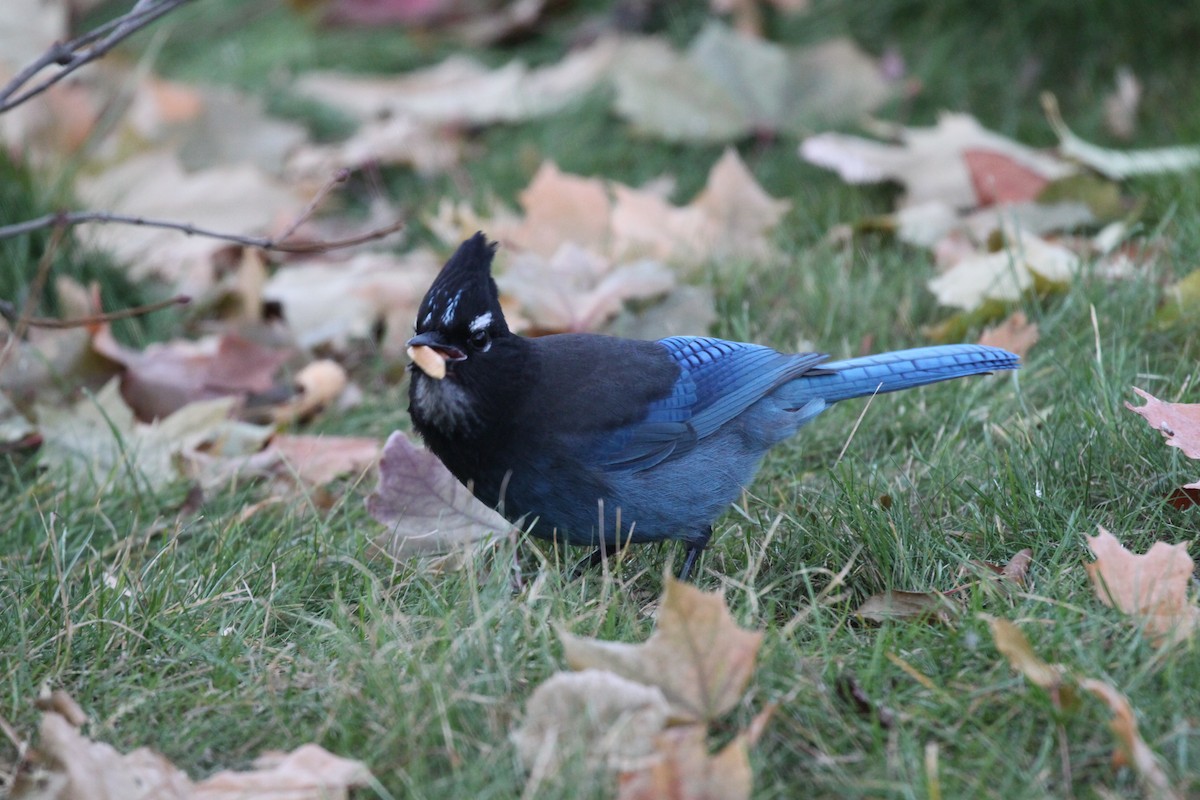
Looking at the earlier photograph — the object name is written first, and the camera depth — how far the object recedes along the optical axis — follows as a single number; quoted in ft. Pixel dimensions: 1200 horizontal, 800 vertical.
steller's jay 19.33
